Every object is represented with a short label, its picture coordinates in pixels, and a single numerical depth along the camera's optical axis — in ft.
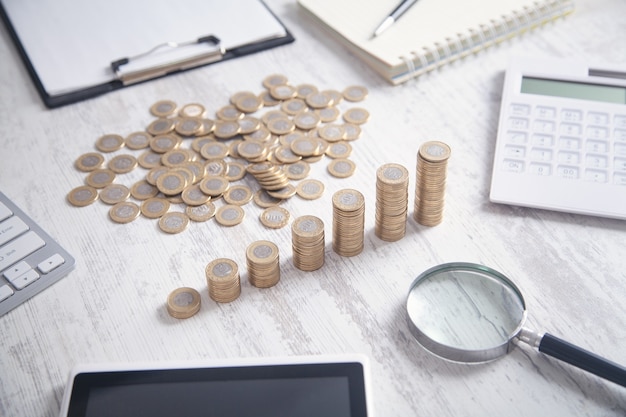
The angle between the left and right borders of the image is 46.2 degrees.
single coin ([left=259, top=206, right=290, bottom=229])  3.10
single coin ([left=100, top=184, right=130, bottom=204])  3.26
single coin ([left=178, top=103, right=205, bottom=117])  3.70
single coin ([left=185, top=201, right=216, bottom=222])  3.15
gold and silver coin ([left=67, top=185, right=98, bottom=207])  3.25
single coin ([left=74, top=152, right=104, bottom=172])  3.42
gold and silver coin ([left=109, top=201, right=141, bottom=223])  3.17
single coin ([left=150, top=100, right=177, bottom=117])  3.71
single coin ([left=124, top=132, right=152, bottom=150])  3.53
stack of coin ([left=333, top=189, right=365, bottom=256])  2.80
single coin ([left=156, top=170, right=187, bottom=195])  3.26
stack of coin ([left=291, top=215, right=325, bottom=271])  2.82
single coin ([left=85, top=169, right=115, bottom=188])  3.34
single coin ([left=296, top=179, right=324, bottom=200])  3.22
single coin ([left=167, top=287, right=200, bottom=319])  2.75
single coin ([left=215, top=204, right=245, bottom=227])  3.13
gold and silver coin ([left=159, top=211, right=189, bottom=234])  3.11
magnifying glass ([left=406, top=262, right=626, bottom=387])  2.52
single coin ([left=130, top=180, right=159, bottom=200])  3.27
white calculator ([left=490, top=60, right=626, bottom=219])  3.08
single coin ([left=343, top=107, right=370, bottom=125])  3.59
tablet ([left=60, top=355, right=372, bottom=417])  2.35
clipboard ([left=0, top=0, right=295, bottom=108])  3.87
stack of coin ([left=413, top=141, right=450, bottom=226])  2.85
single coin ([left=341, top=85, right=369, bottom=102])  3.73
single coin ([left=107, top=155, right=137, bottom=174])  3.40
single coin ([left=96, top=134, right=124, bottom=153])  3.52
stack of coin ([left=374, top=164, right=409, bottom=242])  2.80
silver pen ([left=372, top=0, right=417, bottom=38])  3.95
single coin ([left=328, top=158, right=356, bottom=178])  3.32
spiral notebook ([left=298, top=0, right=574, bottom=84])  3.84
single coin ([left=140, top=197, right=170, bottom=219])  3.18
